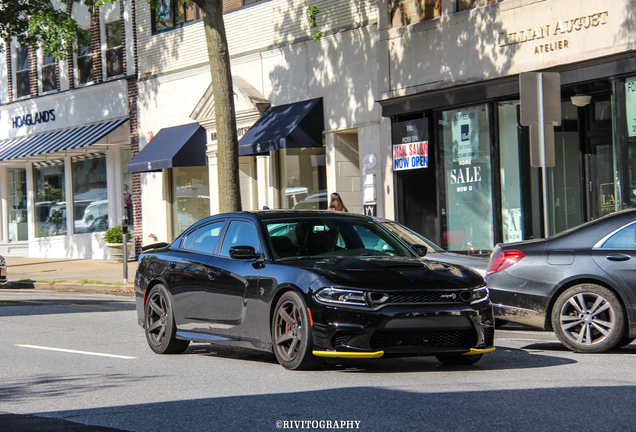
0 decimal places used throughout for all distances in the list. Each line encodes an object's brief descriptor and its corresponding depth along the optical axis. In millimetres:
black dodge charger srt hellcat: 12843
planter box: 46255
